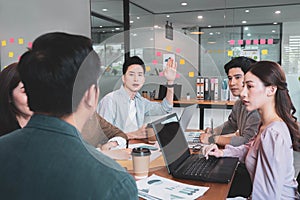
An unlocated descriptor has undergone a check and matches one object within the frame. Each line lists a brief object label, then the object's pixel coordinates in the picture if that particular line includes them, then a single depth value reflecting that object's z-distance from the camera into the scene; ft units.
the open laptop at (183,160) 4.28
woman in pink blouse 4.50
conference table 3.67
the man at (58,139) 1.86
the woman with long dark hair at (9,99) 4.52
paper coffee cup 4.33
